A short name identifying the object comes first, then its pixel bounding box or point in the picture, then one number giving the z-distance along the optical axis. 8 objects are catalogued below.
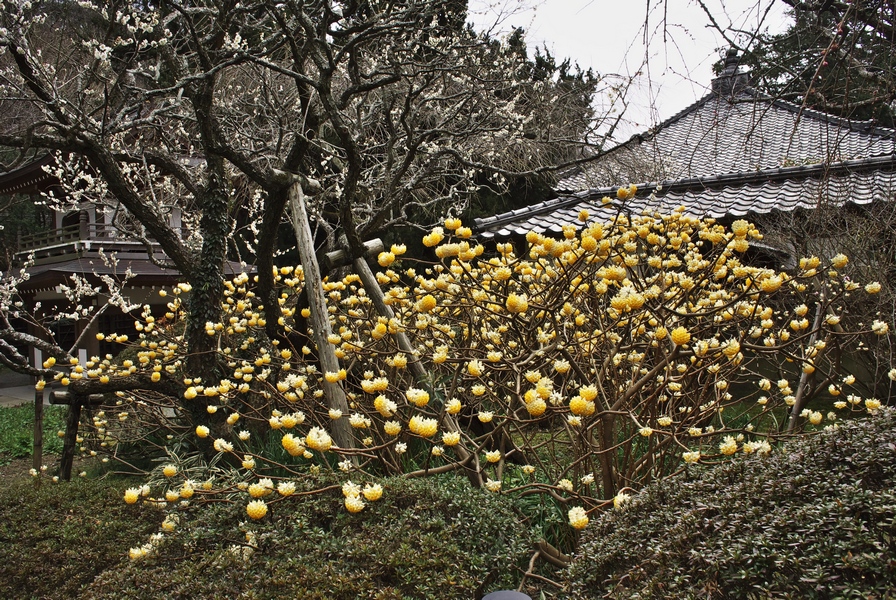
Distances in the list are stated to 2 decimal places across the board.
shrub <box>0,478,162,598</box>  2.67
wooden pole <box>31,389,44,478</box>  4.74
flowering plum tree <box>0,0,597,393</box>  3.83
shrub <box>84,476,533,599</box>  1.79
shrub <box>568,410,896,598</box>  1.17
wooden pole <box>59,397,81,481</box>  4.49
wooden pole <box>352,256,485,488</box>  2.70
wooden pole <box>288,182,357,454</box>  3.27
